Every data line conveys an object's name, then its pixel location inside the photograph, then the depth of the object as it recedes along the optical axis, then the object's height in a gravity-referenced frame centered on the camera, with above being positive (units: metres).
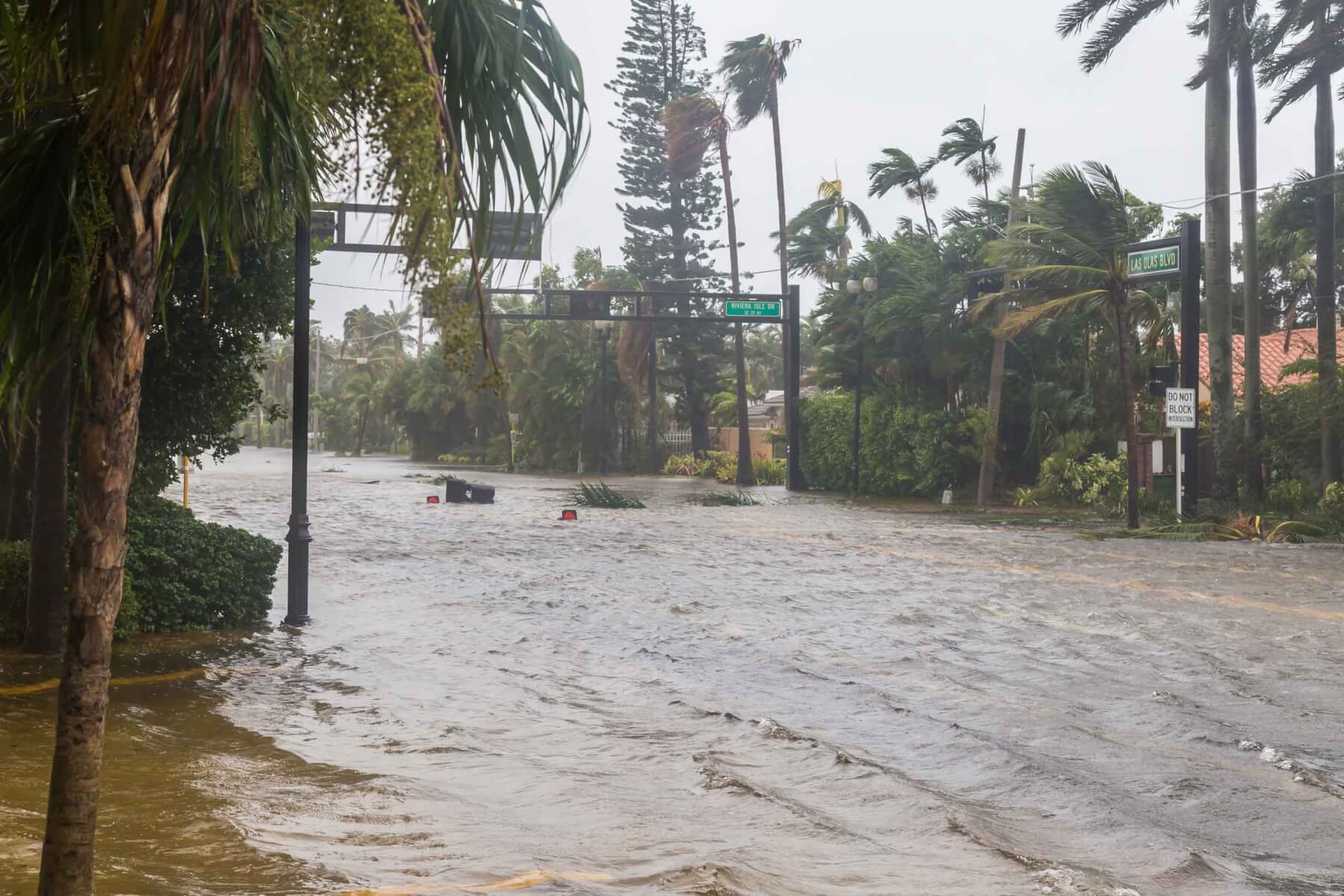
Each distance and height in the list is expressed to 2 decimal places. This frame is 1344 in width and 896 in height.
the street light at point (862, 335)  36.59 +3.55
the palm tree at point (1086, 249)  25.38 +4.16
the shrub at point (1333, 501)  23.77 -0.66
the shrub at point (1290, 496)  25.44 -0.62
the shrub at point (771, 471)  48.62 -0.45
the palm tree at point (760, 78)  47.84 +13.84
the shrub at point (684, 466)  54.66 -0.34
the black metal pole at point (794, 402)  41.97 +1.80
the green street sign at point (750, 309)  42.56 +4.78
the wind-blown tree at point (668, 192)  56.14 +11.40
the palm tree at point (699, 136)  50.22 +12.27
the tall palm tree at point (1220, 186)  26.05 +5.53
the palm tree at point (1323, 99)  25.45 +7.48
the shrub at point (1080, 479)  29.64 -0.42
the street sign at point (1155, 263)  24.66 +3.71
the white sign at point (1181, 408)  24.25 +0.99
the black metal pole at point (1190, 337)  24.86 +2.37
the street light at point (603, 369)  54.47 +3.62
